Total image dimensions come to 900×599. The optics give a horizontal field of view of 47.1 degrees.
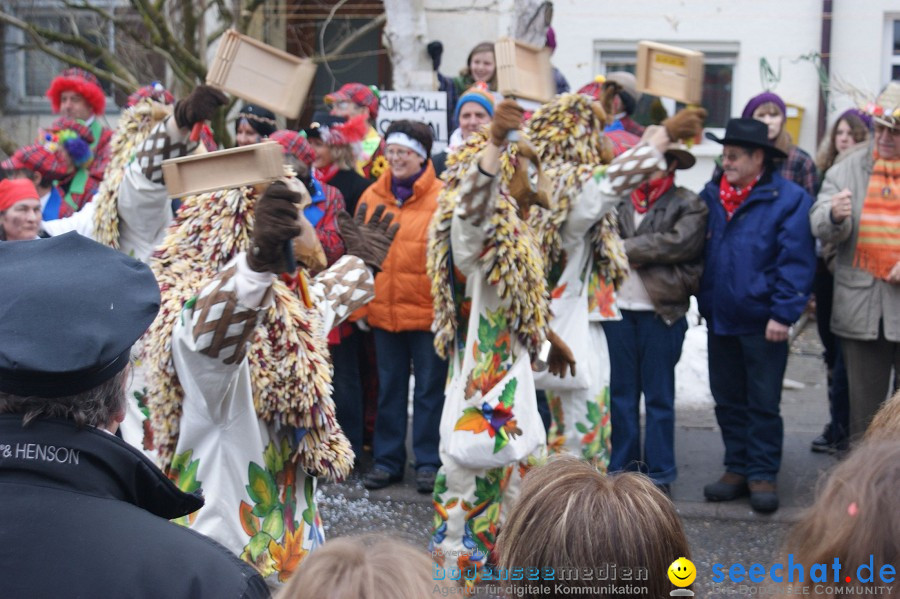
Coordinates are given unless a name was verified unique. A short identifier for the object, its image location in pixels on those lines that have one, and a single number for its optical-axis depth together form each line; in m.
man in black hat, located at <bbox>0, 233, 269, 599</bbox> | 1.57
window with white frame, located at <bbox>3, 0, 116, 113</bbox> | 10.44
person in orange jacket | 5.47
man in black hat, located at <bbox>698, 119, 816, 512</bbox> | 5.28
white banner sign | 7.31
